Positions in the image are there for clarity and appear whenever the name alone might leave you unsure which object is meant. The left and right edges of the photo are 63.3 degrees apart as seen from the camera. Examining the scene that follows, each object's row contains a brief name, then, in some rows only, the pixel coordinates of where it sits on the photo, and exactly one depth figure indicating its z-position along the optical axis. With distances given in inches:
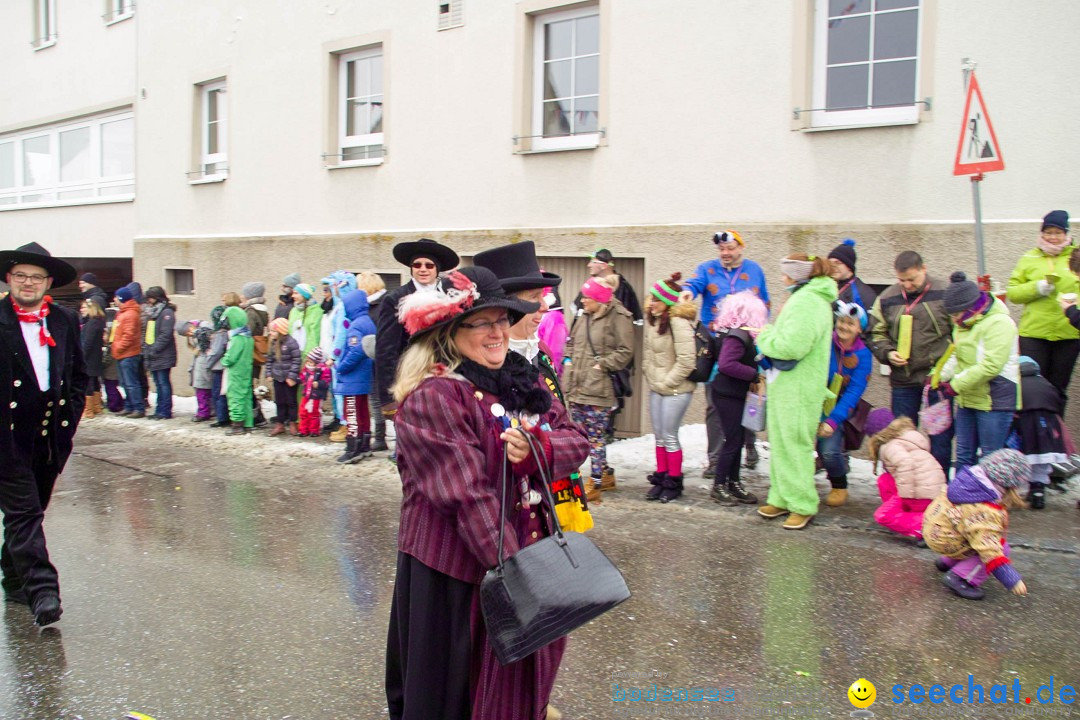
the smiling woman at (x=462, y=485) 111.6
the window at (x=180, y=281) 611.1
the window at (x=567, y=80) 408.5
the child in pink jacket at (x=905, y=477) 228.4
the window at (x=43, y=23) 727.1
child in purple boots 190.7
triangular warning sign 266.4
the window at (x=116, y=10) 658.2
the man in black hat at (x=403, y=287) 275.6
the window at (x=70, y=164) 679.7
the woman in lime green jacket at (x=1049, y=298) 269.6
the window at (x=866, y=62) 326.3
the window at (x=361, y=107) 494.9
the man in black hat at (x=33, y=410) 188.2
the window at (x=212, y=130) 589.9
